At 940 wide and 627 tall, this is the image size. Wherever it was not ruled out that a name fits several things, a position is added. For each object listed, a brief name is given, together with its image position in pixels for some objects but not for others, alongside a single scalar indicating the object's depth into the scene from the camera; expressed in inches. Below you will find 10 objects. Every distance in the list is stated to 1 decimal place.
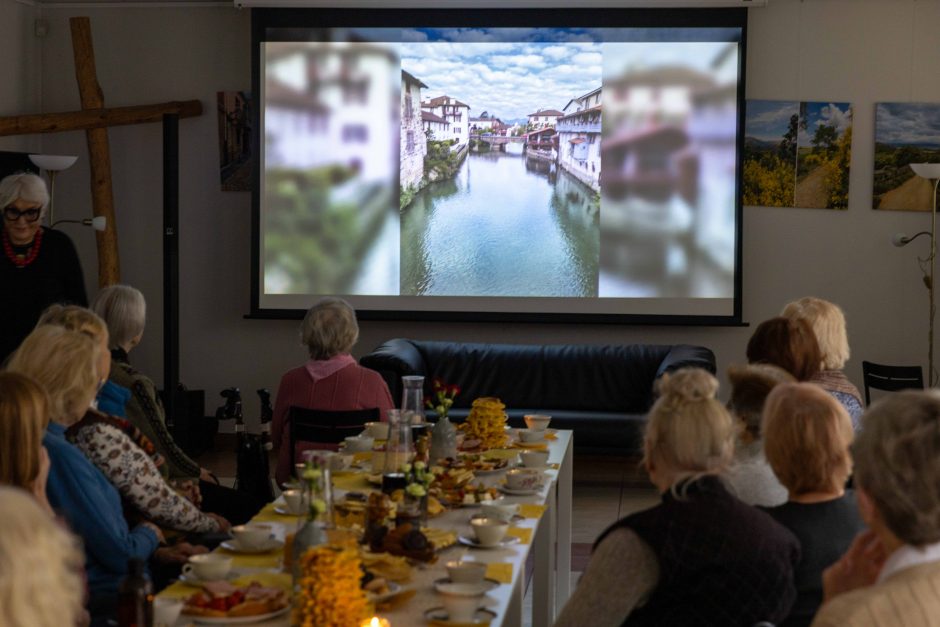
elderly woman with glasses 198.1
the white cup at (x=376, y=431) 178.4
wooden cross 323.0
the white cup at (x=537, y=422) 195.5
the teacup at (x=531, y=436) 188.5
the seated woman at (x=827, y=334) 178.1
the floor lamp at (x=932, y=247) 291.3
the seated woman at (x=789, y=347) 166.7
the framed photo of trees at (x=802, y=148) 315.9
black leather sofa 310.0
